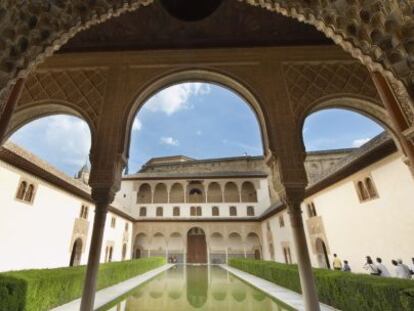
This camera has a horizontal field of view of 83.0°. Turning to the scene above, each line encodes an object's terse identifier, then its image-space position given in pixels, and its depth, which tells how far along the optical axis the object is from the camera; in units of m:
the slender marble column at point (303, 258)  4.07
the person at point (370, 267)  8.15
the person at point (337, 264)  9.91
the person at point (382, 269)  8.12
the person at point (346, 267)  9.66
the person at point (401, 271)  7.11
